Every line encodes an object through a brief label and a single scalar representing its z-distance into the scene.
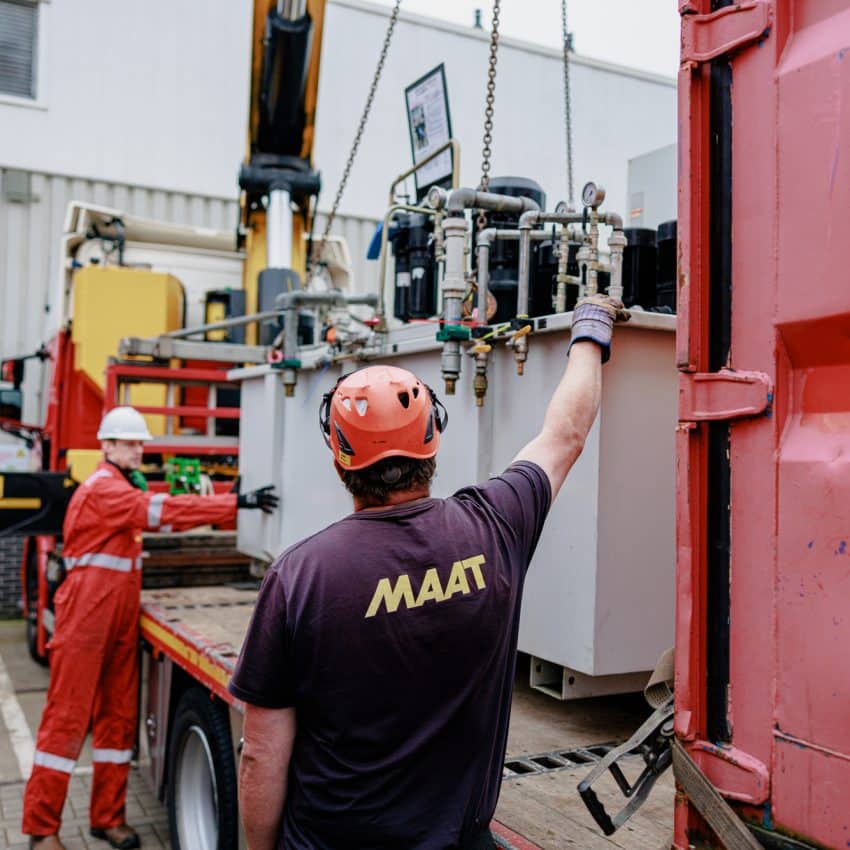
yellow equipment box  6.41
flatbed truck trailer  2.01
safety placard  3.93
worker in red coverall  4.15
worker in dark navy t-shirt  1.66
